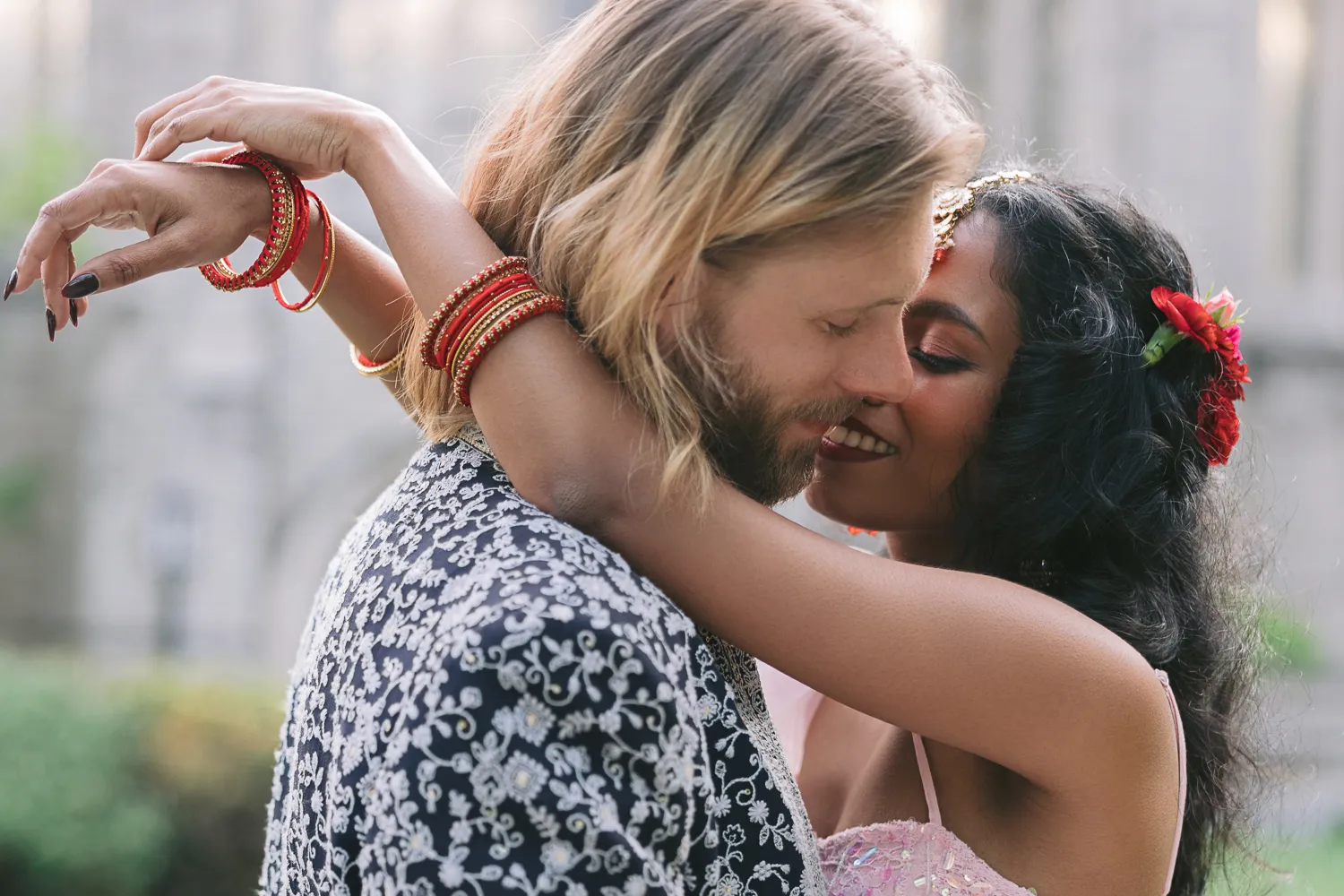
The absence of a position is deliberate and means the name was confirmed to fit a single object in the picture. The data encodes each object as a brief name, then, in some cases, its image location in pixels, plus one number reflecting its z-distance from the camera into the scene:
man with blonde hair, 1.41
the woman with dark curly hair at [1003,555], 1.70
